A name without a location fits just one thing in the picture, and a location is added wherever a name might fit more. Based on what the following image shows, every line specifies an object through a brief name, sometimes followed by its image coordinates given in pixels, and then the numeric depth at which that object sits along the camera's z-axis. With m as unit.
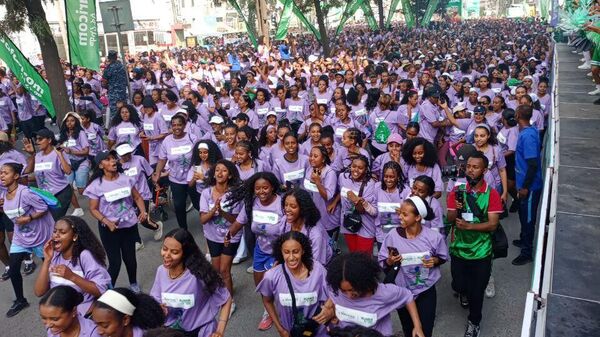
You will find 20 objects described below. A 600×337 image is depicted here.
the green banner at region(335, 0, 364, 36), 25.89
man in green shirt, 4.14
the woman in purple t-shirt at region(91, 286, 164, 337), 2.79
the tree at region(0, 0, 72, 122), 9.44
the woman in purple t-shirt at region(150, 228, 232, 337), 3.43
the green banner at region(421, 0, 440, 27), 35.72
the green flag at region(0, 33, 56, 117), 9.64
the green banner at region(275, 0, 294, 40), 22.72
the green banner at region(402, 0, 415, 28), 36.22
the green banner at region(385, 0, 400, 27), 35.56
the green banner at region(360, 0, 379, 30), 32.03
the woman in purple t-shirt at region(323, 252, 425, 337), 3.09
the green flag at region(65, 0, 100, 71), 9.82
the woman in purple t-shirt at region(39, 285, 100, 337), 2.87
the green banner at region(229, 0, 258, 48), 22.84
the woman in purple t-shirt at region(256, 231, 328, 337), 3.39
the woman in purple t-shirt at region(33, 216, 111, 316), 3.62
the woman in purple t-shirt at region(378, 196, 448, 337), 3.72
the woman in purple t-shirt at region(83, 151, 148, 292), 5.23
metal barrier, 3.23
